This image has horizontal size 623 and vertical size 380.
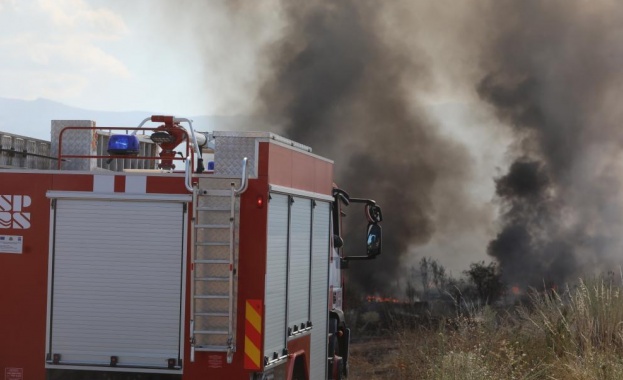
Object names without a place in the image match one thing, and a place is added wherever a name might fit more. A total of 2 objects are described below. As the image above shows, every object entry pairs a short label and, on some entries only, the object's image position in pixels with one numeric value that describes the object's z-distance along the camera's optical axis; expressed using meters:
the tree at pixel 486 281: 54.72
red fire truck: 15.13
